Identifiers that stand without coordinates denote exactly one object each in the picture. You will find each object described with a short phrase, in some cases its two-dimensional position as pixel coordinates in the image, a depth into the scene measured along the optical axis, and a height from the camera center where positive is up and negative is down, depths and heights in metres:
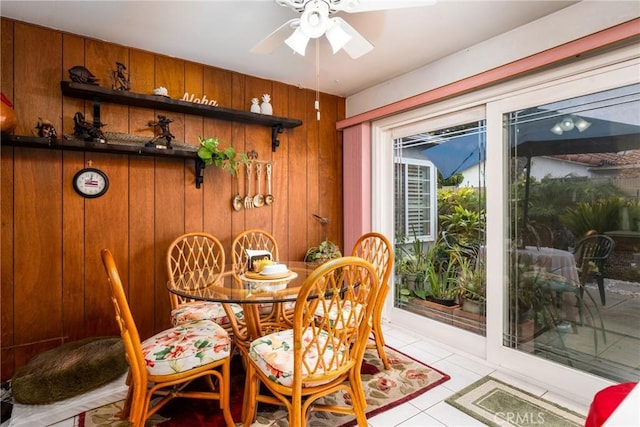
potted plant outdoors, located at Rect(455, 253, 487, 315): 2.59 -0.58
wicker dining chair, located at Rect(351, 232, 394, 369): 2.08 -0.35
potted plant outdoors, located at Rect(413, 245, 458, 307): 2.84 -0.59
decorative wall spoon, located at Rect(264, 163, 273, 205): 3.09 +0.21
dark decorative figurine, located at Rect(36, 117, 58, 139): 2.11 +0.55
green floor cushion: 1.88 -0.94
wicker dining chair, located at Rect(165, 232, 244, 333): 2.15 -0.40
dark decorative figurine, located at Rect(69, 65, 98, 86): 2.16 +0.93
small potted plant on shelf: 2.51 +0.47
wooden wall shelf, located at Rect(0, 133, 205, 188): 2.01 +0.47
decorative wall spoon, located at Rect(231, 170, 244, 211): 2.93 +0.13
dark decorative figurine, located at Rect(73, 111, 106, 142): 2.20 +0.57
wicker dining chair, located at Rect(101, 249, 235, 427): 1.46 -0.70
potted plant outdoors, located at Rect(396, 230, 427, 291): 3.11 -0.47
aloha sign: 2.66 +0.96
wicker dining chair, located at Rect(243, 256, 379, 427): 1.34 -0.65
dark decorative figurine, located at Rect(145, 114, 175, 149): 2.47 +0.62
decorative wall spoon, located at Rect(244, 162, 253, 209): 2.99 +0.17
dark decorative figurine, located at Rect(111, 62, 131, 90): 2.34 +0.99
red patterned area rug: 1.77 -1.11
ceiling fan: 1.58 +0.99
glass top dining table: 1.64 -0.41
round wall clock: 2.30 +0.24
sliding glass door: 1.88 -0.04
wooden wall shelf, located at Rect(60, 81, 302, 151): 2.20 +0.85
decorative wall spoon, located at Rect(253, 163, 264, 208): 3.04 +0.18
